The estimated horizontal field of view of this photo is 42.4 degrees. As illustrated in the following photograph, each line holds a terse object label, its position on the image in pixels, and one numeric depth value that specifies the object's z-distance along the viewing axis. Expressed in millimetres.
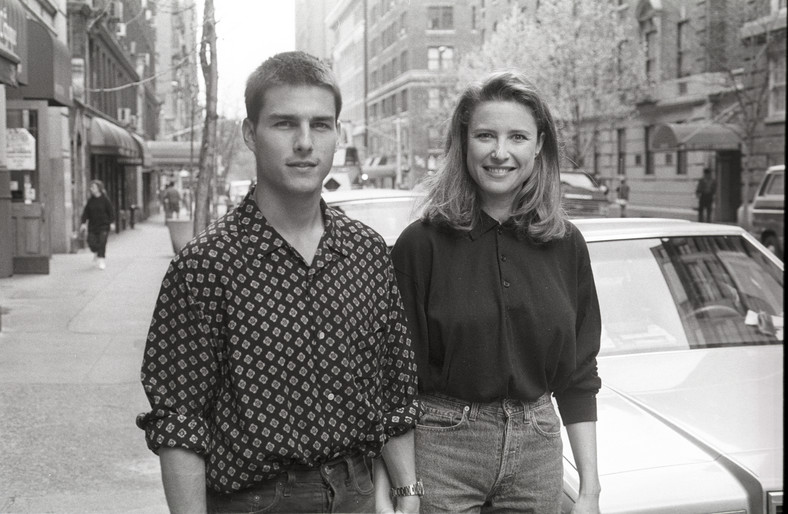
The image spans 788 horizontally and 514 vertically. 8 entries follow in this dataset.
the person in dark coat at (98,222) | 17938
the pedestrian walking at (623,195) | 36469
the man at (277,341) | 2229
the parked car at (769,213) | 17594
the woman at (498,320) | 2605
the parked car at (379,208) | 7852
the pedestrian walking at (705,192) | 30984
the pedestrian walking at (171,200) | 34081
